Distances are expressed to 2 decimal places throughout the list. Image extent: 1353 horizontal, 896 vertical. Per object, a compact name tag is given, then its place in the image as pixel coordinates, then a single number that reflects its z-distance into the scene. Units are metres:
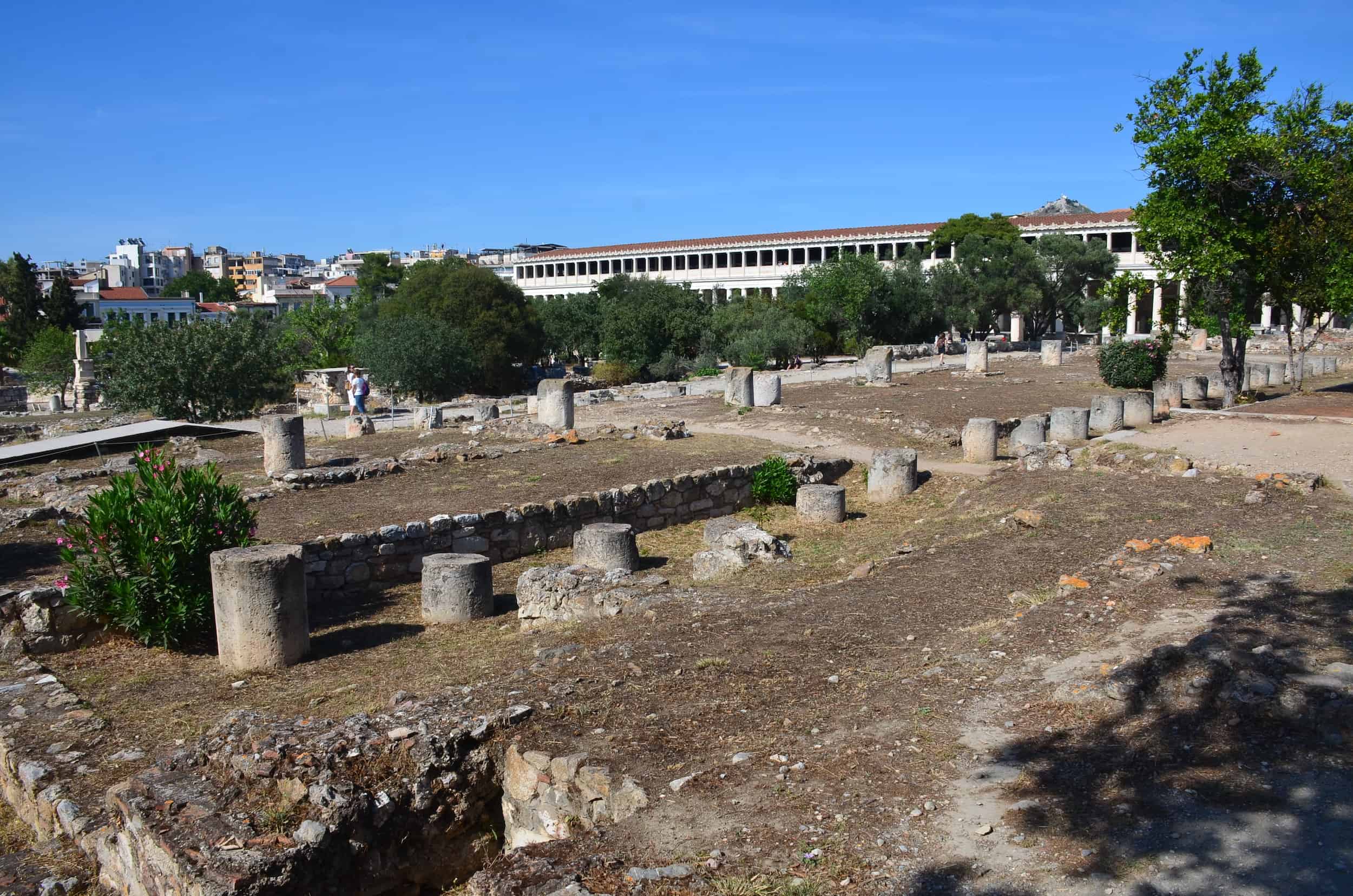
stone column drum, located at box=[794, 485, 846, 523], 13.47
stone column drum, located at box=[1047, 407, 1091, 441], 17.45
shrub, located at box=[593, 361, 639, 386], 39.81
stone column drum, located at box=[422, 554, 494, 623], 9.47
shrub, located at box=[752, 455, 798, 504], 14.98
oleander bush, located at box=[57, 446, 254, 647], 8.55
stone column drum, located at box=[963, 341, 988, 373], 30.12
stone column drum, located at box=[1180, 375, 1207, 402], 23.34
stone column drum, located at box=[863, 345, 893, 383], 27.64
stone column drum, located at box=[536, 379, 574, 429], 19.70
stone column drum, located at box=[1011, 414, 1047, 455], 17.33
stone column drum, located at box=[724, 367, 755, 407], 23.50
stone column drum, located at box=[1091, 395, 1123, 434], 18.06
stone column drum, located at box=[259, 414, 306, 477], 14.99
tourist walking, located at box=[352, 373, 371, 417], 23.25
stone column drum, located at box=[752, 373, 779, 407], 23.34
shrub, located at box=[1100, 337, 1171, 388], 25.48
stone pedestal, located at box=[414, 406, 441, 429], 22.27
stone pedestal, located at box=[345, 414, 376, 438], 21.55
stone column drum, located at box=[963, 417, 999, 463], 16.89
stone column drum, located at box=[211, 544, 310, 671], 8.09
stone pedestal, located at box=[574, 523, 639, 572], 10.74
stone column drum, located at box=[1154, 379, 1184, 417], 21.42
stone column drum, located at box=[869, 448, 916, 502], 14.91
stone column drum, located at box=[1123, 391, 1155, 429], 17.95
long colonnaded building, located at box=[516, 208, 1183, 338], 62.97
